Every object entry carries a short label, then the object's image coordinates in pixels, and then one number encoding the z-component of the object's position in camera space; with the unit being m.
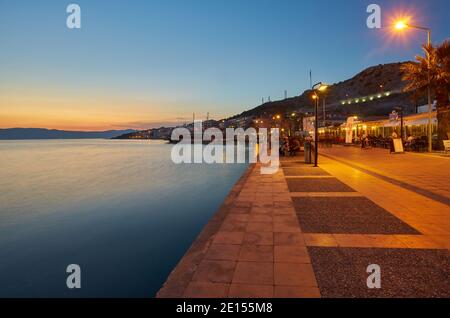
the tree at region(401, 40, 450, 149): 21.42
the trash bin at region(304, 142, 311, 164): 17.93
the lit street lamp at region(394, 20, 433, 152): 17.05
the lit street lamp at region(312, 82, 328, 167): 17.00
